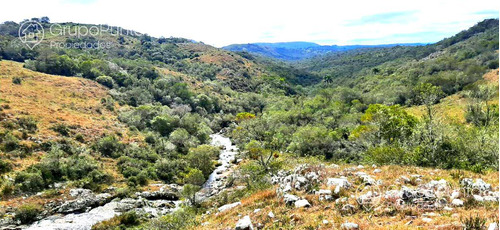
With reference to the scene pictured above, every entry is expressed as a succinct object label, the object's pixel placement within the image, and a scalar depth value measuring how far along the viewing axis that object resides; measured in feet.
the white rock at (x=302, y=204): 40.61
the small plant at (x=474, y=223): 23.48
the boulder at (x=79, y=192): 109.50
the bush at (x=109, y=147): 147.95
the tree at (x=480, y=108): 109.09
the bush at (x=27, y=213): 89.90
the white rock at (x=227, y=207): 54.39
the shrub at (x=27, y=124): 135.54
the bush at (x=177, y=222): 56.46
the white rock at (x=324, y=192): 42.41
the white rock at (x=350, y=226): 29.51
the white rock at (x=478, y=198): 31.37
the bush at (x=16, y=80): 184.88
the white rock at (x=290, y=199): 43.08
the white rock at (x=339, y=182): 44.42
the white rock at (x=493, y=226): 21.63
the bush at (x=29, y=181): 102.65
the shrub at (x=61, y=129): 145.89
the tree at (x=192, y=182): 98.94
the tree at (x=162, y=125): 200.44
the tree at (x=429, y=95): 92.60
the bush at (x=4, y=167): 105.91
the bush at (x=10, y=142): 118.41
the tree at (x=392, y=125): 100.73
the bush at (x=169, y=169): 144.77
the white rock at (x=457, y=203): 31.19
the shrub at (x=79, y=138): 147.23
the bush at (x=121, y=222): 87.04
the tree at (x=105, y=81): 253.98
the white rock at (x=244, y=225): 35.53
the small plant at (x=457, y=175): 45.75
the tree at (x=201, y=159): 155.53
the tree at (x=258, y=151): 100.60
